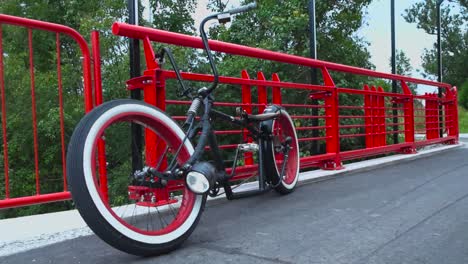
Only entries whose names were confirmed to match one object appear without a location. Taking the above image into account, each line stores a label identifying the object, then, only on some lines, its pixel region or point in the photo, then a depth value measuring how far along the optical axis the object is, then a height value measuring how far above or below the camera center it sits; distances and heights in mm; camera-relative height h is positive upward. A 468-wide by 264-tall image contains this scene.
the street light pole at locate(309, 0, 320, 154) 5766 +961
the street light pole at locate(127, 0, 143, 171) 3041 +399
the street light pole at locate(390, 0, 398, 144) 8500 +1435
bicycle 1959 -234
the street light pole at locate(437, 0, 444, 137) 10461 +1617
